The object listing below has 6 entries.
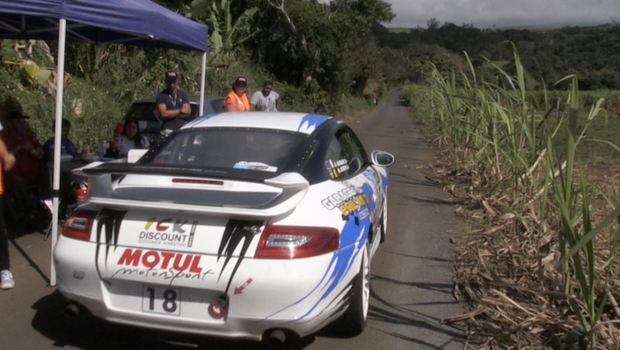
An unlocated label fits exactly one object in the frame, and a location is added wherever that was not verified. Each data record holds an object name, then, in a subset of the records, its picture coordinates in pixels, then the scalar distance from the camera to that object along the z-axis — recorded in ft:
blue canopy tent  17.15
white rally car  11.56
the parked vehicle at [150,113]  33.50
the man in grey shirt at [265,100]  40.34
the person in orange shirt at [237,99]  32.86
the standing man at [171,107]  28.99
